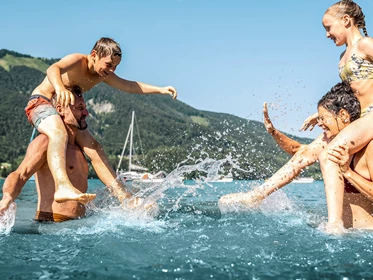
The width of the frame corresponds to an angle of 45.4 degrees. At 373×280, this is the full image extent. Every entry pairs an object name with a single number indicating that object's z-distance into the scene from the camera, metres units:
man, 5.05
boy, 4.38
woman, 4.26
